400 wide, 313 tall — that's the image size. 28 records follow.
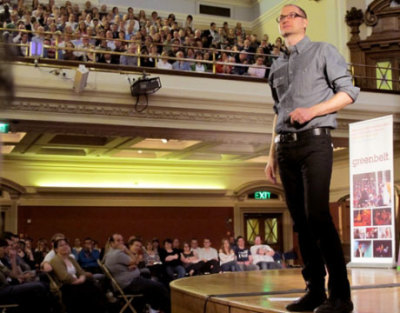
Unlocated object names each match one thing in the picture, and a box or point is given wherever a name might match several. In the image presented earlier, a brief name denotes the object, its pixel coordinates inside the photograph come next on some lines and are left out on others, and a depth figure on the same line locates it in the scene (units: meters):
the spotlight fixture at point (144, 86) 8.62
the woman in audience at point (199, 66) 10.60
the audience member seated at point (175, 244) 11.25
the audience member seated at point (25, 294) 6.77
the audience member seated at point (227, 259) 10.35
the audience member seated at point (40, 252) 10.59
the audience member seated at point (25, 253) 9.17
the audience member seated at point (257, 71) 10.68
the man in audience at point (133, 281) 7.27
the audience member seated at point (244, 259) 10.48
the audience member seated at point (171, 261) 9.62
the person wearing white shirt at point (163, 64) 10.23
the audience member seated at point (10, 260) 7.59
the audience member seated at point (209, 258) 10.02
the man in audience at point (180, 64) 10.25
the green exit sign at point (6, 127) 8.75
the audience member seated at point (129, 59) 9.88
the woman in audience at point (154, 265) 9.62
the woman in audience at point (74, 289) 6.89
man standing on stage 2.20
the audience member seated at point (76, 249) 10.66
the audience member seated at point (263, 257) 10.62
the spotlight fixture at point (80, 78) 8.34
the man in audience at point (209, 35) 11.65
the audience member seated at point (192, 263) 9.85
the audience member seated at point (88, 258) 9.48
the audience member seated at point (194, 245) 11.08
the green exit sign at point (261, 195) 16.39
